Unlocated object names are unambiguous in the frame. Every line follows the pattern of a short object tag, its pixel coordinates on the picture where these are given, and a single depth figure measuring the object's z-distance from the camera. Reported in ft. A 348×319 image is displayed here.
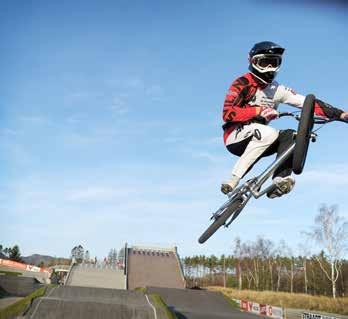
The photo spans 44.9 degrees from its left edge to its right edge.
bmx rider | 17.93
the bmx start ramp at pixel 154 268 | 154.30
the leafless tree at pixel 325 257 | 142.09
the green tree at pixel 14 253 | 302.66
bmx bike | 17.26
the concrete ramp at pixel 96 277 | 144.87
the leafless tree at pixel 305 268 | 233.14
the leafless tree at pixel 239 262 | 228.12
